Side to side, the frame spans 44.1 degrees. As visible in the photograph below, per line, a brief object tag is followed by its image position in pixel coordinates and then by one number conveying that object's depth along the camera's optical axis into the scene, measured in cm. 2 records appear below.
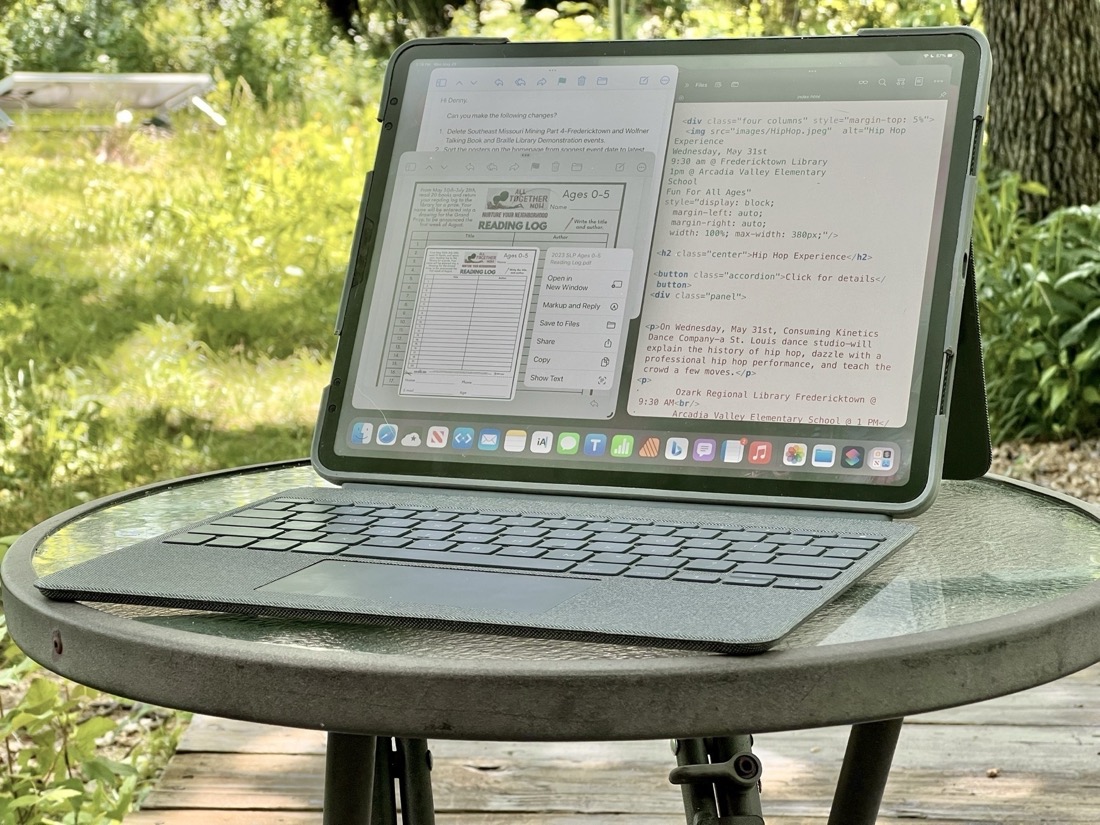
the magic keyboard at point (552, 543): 79
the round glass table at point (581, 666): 64
